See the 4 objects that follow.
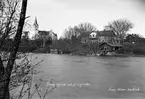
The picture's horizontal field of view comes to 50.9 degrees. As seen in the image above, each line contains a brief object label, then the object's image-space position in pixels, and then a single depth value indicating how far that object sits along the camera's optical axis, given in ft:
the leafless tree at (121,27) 208.33
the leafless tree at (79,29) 259.80
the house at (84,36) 239.26
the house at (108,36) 216.33
